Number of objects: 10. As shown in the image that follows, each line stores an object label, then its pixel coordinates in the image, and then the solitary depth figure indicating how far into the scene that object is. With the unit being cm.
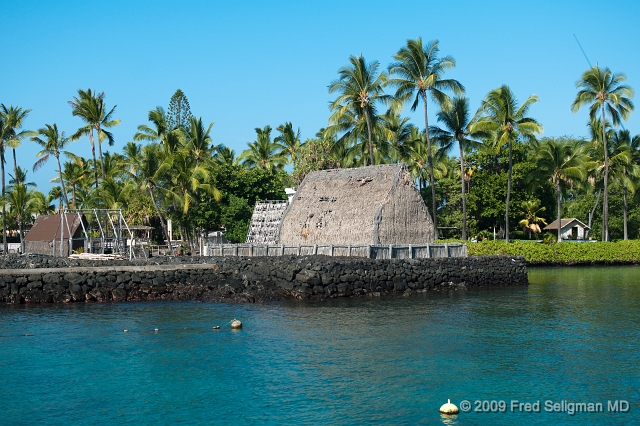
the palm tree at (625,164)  4872
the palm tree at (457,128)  4453
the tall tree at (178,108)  6519
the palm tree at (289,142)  6090
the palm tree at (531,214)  5475
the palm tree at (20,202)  5372
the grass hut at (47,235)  4493
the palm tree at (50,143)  5444
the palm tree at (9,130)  5078
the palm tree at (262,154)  5850
